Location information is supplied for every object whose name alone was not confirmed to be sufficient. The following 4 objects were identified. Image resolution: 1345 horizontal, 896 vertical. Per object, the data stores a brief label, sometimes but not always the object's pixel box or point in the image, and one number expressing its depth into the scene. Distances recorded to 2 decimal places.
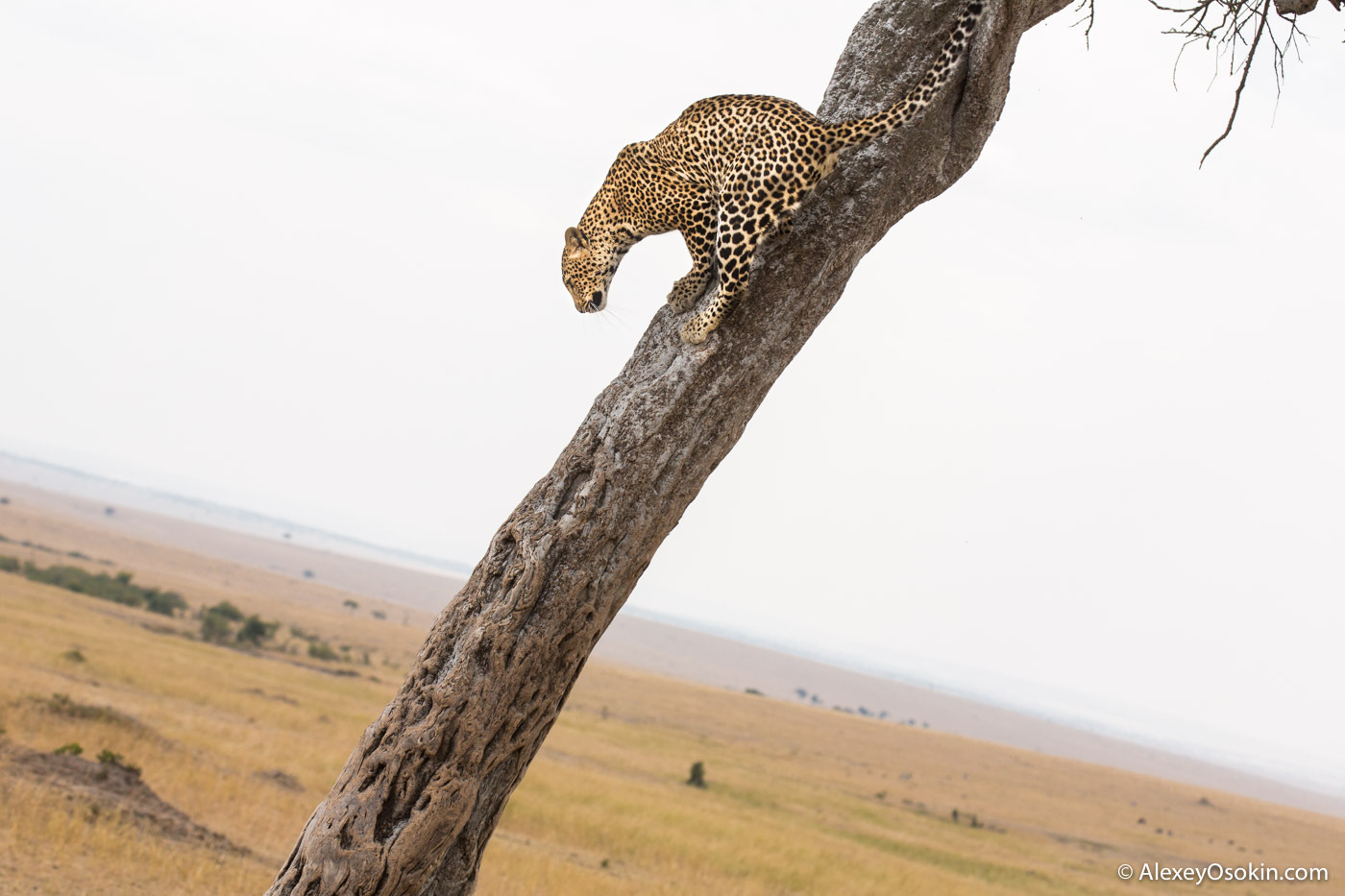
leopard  9.09
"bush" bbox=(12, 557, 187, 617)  93.87
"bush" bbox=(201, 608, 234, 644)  81.81
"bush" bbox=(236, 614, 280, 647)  85.44
